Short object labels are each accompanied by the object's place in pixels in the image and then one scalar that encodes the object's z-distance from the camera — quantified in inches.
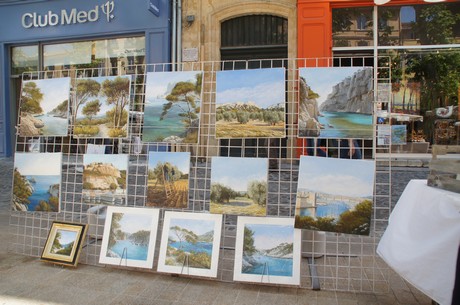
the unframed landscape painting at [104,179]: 141.6
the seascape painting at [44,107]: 151.0
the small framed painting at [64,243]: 144.7
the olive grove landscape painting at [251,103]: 124.3
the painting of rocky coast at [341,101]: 119.9
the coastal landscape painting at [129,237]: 136.0
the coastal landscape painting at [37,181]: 151.0
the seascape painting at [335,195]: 117.3
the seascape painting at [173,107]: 133.4
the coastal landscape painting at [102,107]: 142.6
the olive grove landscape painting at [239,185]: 125.2
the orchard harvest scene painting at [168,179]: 133.7
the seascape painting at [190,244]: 128.8
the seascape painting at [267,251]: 122.5
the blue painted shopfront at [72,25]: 351.3
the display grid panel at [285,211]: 130.3
